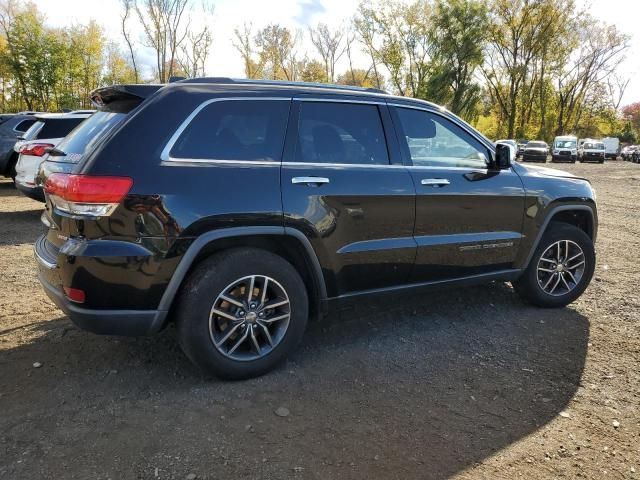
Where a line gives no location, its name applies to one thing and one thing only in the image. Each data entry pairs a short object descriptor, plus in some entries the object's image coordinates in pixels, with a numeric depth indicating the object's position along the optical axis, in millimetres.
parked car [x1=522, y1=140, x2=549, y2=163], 38219
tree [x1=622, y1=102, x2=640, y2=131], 74562
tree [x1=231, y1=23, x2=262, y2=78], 48562
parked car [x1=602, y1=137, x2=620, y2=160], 53384
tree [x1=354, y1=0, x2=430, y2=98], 49028
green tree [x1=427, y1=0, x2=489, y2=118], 45375
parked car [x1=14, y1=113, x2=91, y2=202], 7996
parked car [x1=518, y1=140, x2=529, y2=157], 38619
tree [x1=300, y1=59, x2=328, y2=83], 53062
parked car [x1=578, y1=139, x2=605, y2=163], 41125
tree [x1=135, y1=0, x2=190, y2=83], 40656
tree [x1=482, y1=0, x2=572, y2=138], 48844
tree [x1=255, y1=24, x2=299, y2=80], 49250
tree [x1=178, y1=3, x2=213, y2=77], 43781
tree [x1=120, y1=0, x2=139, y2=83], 40444
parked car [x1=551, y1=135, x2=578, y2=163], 39781
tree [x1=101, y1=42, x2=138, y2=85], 44812
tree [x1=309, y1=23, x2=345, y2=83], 54719
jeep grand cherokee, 2826
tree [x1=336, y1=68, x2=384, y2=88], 54906
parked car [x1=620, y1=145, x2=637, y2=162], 47972
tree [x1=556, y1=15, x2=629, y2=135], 52844
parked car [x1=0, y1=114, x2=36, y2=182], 11766
